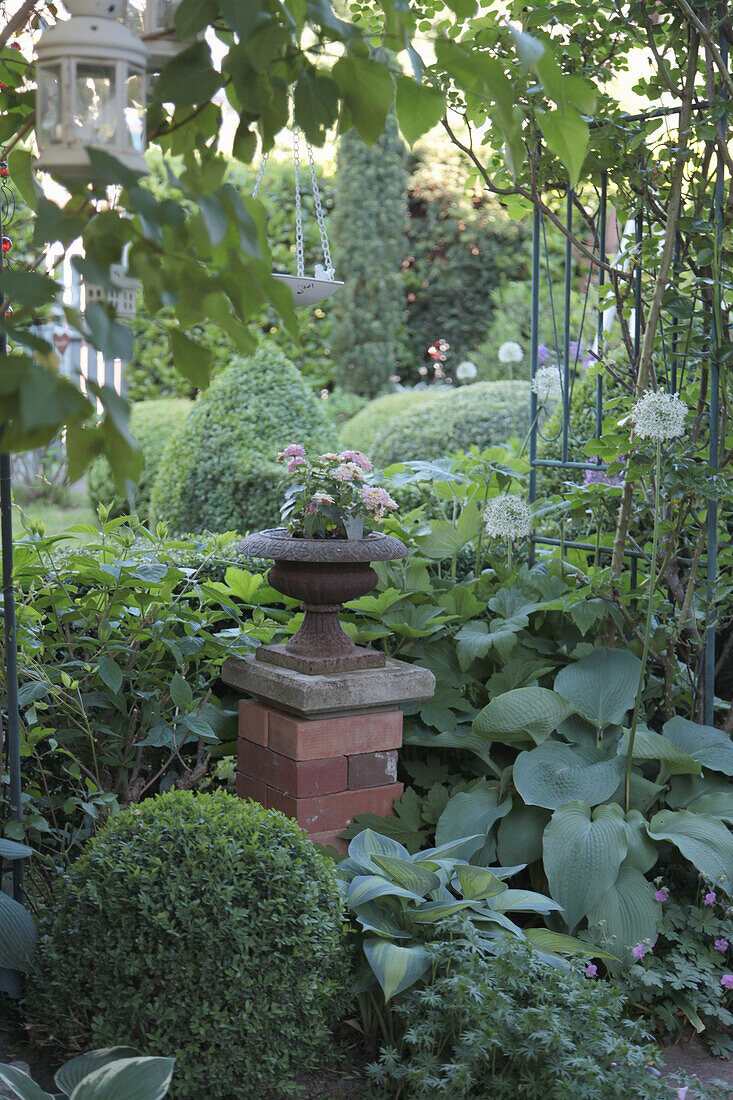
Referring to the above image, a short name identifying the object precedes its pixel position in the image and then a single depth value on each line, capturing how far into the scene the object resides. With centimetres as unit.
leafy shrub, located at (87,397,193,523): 662
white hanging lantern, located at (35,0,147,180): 102
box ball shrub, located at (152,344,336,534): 494
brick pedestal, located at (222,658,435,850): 238
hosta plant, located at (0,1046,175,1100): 150
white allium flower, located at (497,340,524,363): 586
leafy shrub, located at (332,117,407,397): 919
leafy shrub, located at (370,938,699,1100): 164
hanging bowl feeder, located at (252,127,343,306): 242
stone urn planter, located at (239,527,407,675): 239
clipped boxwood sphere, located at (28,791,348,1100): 167
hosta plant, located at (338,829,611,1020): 185
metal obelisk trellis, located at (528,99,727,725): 251
